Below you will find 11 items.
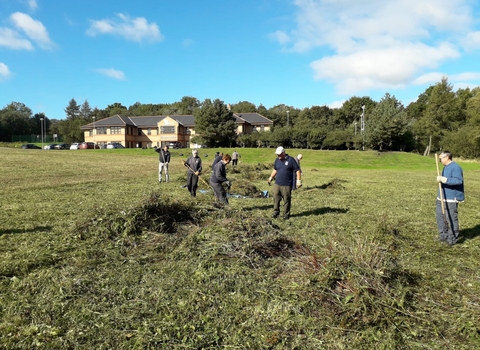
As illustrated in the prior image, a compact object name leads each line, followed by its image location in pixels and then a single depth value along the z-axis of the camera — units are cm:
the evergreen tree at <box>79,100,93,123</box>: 10806
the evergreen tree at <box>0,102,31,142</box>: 8219
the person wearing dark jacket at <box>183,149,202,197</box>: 1132
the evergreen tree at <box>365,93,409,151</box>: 5028
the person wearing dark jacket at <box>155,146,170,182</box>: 1603
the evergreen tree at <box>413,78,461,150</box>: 5519
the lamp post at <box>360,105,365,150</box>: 5216
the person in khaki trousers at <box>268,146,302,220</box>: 864
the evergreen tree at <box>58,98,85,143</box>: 7569
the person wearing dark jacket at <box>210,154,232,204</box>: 945
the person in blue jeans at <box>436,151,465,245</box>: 654
